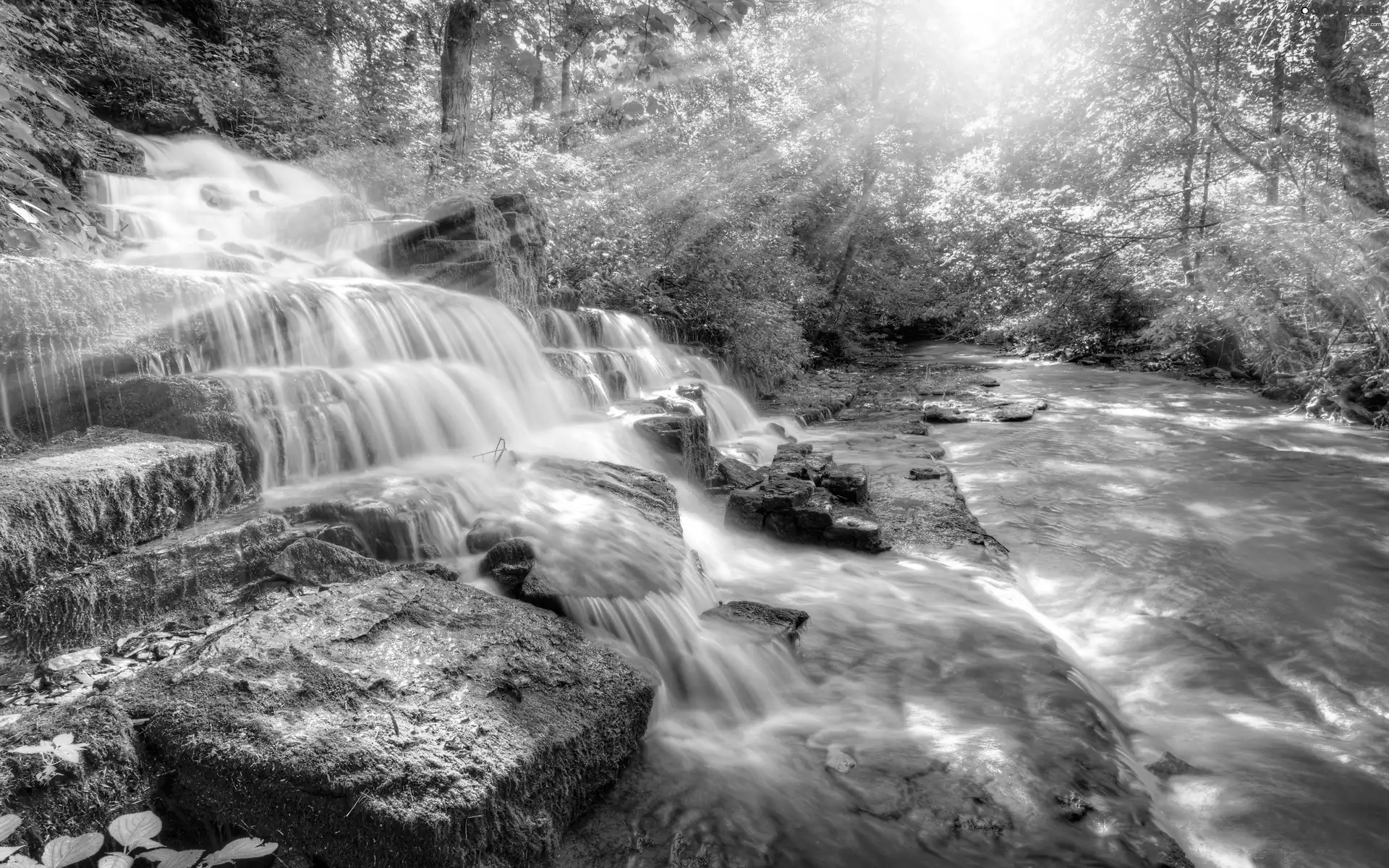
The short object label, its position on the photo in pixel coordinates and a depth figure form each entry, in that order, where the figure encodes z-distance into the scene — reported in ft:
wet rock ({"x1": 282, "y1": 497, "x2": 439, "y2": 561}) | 13.85
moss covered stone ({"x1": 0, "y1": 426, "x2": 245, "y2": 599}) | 10.32
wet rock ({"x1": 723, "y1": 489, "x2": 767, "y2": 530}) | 21.98
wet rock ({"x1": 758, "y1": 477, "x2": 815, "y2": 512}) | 21.63
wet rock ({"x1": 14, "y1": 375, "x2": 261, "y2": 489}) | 14.56
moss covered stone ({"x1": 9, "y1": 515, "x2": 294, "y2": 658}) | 10.13
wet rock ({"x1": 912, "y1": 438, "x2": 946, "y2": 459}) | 31.73
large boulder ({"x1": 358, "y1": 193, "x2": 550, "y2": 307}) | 30.83
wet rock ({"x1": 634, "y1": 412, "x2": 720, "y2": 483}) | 25.43
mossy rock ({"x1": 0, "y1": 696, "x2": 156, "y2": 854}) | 6.52
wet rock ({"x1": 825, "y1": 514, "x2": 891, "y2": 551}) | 20.44
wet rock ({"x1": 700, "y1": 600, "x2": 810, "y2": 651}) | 14.51
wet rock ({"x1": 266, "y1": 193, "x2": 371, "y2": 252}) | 32.81
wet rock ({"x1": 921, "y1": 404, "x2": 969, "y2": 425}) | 40.37
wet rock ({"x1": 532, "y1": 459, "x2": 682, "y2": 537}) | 17.87
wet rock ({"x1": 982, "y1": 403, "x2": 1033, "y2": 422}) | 40.55
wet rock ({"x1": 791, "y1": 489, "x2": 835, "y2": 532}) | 20.98
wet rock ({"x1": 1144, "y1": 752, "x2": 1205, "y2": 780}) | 11.14
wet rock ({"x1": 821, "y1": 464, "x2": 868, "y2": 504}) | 23.49
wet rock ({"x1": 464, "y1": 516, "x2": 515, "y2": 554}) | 14.75
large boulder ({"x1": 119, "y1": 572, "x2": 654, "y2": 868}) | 7.22
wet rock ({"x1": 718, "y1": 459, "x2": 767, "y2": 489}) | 25.96
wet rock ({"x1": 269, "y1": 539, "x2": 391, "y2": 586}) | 12.18
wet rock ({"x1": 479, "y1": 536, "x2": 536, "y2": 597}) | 13.37
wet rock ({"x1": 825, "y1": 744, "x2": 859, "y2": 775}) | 11.03
